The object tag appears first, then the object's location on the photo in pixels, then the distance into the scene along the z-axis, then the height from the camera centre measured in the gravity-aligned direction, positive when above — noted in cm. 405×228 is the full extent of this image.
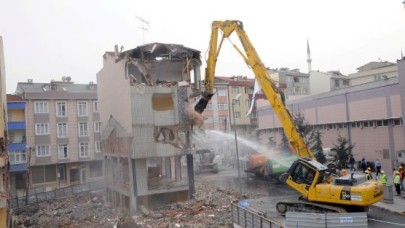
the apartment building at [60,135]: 4550 +93
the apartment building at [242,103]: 6531 +500
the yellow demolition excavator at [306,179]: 1653 -220
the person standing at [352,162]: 3186 -275
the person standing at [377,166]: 2938 -295
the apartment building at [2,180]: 1491 -152
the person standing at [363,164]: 3175 -293
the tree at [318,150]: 3189 -168
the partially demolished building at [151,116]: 2298 +125
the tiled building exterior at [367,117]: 3097 +88
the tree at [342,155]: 3102 -208
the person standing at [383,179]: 2129 -283
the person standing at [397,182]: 2166 -310
